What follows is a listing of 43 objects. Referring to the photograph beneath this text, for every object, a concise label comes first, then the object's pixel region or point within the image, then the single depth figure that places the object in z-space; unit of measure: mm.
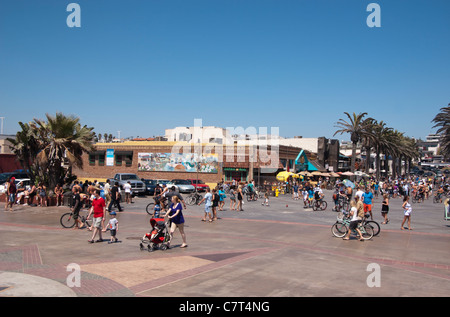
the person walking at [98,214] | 12742
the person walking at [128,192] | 26453
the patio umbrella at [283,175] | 40325
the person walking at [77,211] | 15781
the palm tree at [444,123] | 60406
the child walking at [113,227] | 12797
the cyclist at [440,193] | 35250
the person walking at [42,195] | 23750
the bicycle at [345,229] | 14641
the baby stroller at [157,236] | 11734
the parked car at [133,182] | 32500
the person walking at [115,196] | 21844
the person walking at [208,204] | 18766
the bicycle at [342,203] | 24366
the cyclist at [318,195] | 25266
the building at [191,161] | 43312
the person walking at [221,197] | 24397
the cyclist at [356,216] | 14305
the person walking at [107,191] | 19234
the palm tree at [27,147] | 24375
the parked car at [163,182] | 36547
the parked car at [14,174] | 32438
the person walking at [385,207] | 18864
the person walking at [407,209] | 17267
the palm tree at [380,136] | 63312
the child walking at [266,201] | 28012
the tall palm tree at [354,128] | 57500
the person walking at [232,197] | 25006
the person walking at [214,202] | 19152
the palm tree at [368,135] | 57975
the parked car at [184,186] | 37000
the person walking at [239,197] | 23219
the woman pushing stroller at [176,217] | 12398
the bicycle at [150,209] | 21547
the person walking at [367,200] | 18938
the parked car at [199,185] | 38994
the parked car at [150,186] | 34688
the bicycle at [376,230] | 15523
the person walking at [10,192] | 21922
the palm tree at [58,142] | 24422
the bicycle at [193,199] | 27562
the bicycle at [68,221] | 16200
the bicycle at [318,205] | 25311
